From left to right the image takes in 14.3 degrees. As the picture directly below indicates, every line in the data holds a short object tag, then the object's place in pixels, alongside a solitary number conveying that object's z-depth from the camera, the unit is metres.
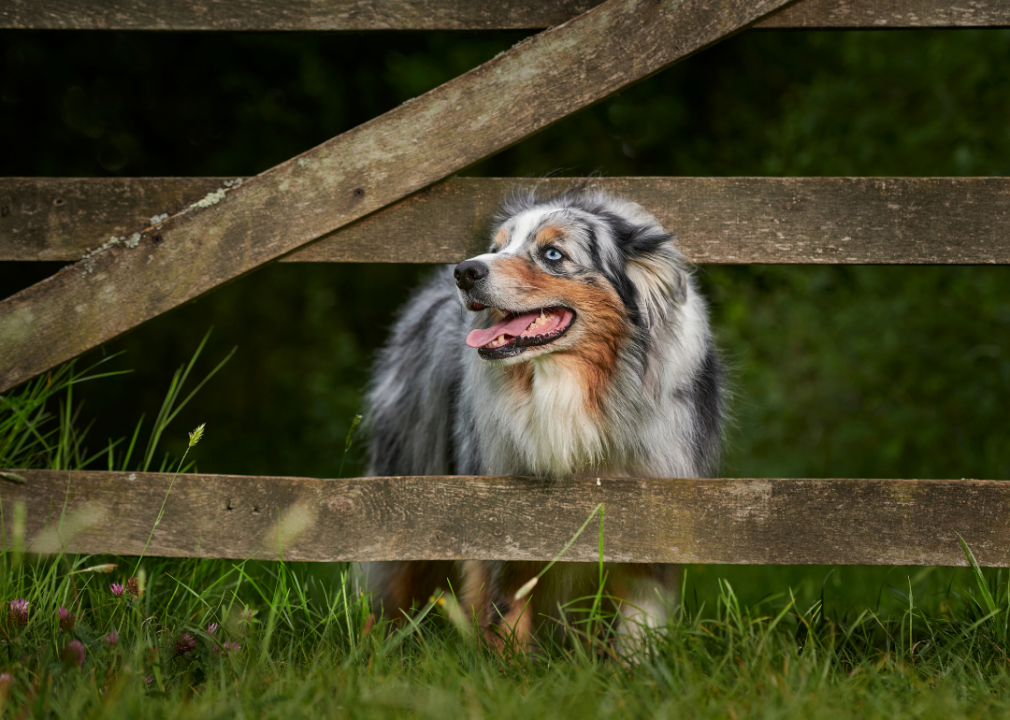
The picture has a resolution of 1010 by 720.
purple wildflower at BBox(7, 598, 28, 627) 4.74
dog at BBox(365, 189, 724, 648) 4.98
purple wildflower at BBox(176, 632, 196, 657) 4.72
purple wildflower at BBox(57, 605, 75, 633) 4.73
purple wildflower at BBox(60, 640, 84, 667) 4.64
